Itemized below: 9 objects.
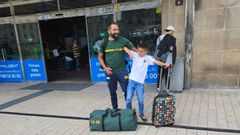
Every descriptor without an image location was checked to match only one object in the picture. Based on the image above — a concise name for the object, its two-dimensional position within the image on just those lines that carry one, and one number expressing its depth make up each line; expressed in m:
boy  3.60
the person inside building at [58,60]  10.41
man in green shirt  3.71
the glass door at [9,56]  7.99
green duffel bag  3.51
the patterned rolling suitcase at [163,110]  3.45
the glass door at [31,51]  7.64
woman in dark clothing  4.90
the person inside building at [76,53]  9.88
